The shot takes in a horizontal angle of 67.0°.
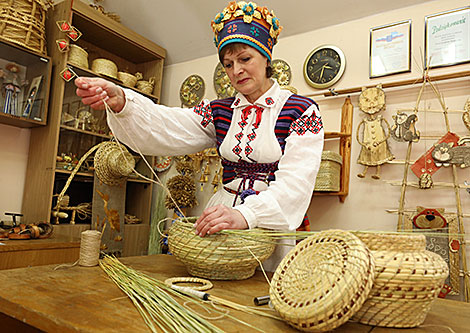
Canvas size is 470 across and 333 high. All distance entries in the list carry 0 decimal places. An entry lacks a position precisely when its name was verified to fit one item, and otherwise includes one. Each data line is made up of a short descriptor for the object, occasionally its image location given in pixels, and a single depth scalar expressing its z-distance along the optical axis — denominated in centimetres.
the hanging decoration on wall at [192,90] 312
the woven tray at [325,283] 53
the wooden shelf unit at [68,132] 240
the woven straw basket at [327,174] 211
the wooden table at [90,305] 57
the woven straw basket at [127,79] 287
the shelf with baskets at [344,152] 225
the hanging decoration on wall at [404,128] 205
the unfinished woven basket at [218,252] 85
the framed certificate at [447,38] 202
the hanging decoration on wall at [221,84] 288
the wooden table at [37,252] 173
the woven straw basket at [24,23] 219
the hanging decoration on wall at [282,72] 263
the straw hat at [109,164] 255
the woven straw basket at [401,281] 59
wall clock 241
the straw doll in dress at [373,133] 216
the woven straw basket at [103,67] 267
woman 110
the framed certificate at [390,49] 220
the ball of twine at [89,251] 98
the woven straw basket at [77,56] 247
